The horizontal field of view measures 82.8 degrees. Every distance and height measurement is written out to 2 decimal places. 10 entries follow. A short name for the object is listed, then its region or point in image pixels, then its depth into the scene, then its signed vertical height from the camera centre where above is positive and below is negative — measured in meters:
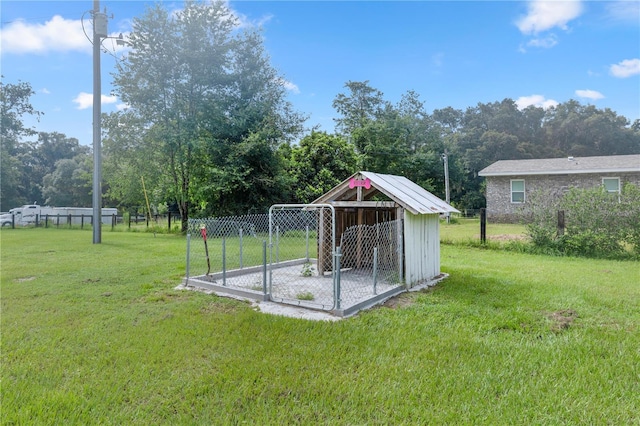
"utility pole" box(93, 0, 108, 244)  11.30 +3.83
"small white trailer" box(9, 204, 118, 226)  19.30 +0.29
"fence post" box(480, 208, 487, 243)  9.70 -0.28
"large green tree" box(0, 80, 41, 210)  20.02 +5.66
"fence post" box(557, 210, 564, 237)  8.45 -0.14
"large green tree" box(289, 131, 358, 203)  16.48 +2.54
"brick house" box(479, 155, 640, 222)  16.41 +1.93
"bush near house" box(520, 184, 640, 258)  7.94 -0.17
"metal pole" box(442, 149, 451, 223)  22.66 +2.68
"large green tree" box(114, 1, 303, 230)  14.48 +4.94
